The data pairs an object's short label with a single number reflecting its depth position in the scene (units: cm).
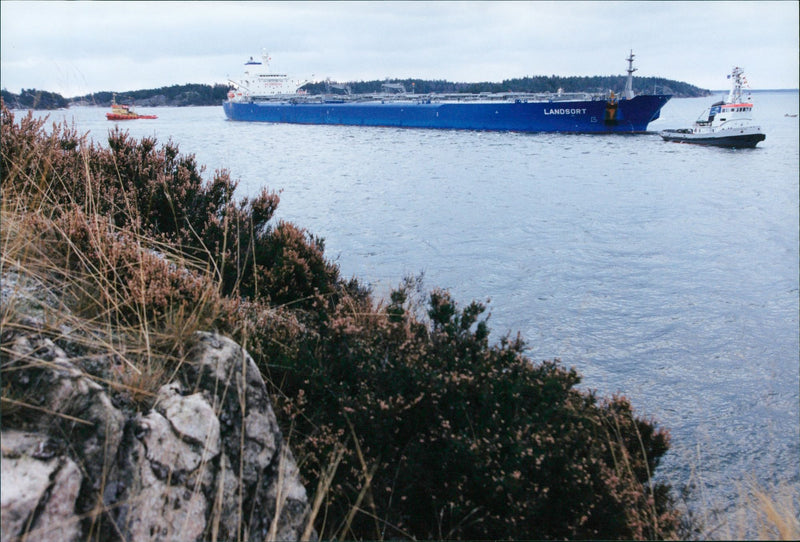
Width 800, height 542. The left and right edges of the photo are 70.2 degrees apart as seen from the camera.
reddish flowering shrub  363
